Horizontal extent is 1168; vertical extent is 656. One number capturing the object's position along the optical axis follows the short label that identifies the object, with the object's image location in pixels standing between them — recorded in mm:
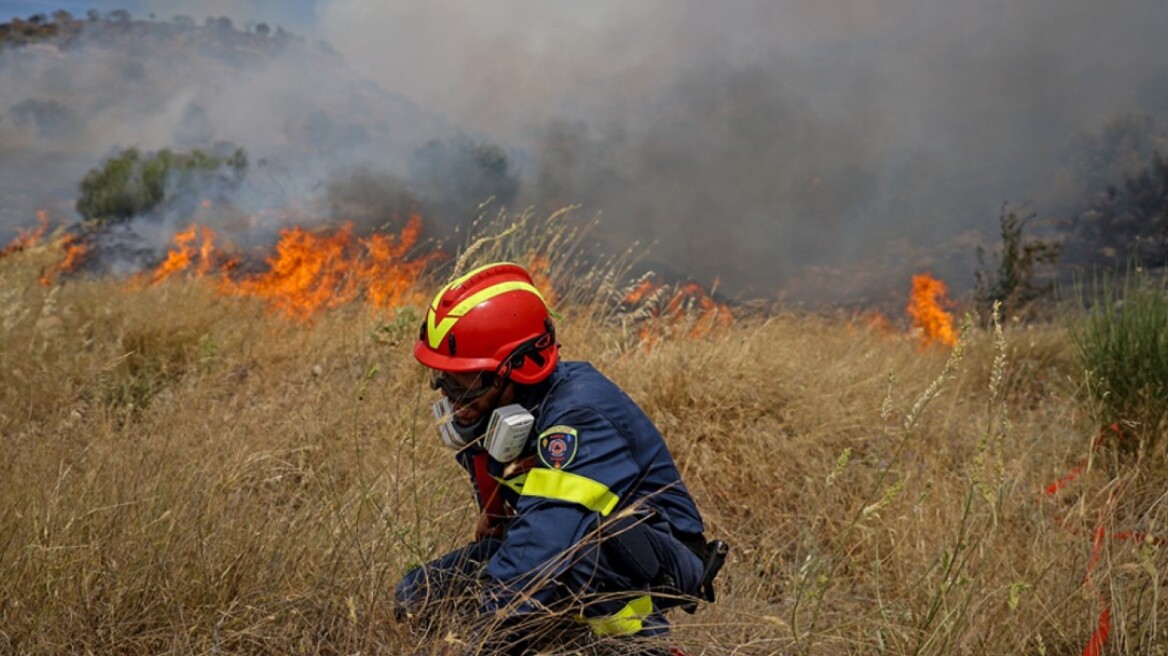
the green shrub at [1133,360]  3772
